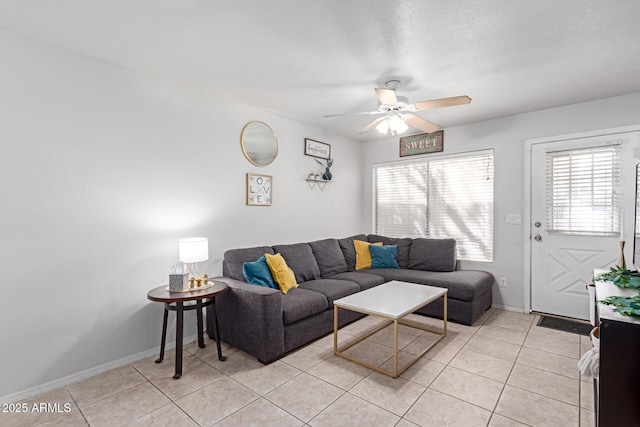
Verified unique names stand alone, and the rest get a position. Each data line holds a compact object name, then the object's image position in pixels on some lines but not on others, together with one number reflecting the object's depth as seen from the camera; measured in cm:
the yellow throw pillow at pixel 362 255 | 443
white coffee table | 240
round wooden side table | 235
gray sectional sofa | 258
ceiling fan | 247
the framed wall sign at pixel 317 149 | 423
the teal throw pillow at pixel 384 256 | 439
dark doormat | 318
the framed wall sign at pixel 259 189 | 352
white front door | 321
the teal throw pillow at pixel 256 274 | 300
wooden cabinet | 139
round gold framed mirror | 348
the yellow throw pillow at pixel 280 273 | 313
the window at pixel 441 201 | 414
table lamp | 262
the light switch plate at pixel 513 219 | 382
